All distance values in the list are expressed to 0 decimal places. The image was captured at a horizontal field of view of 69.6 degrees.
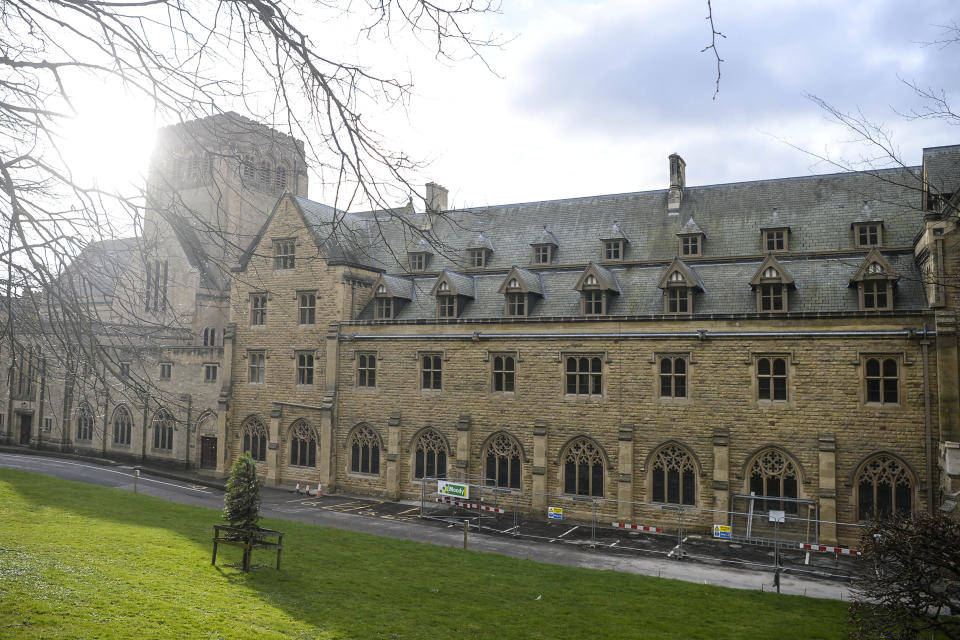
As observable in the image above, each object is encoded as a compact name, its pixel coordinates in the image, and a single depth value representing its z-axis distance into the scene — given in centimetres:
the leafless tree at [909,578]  1062
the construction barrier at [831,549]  2291
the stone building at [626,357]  2425
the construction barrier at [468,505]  2784
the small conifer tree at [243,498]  1479
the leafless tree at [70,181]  625
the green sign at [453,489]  2783
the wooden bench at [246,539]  1433
